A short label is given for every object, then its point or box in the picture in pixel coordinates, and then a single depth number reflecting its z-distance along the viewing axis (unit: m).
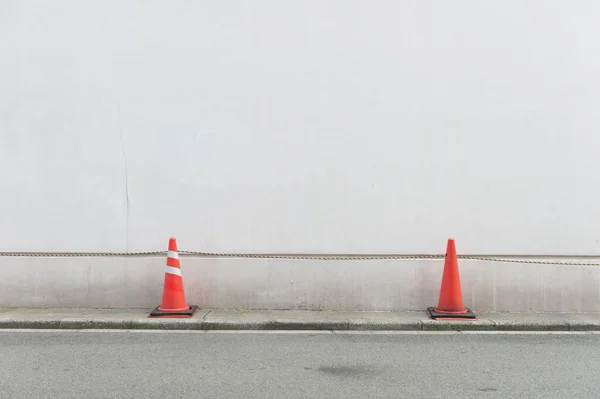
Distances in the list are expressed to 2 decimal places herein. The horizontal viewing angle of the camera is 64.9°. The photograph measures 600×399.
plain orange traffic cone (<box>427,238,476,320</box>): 6.28
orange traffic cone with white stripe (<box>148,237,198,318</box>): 6.33
